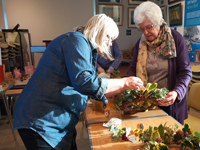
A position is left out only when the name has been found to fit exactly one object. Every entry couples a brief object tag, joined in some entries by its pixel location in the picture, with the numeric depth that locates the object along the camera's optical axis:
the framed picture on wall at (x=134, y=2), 5.12
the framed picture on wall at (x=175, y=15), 3.65
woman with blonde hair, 0.91
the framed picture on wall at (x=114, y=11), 5.02
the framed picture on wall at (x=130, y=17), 5.18
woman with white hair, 1.55
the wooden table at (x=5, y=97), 2.37
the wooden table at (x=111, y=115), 1.41
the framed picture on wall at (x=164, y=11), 4.22
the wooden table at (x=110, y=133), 1.03
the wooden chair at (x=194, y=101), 2.01
